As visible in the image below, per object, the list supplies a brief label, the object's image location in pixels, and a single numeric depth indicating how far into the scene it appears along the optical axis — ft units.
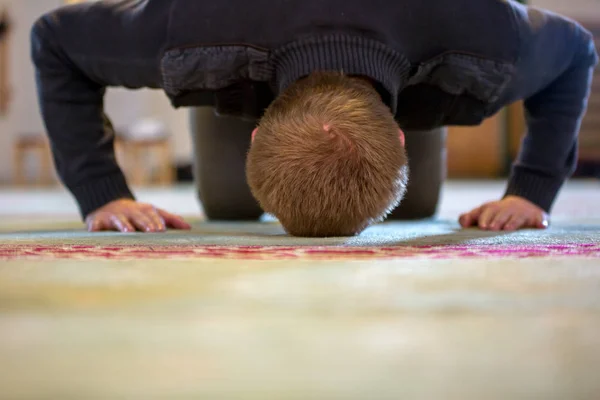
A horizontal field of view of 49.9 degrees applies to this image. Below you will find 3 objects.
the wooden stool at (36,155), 18.04
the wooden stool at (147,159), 17.07
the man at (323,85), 2.49
